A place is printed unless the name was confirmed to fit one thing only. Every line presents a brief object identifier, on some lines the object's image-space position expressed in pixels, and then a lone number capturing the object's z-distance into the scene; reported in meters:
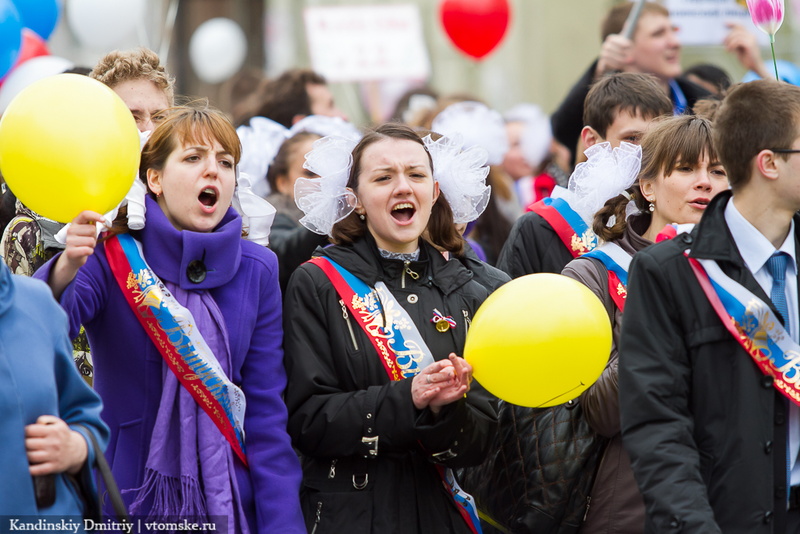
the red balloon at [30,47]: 14.40
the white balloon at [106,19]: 18.31
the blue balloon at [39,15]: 15.60
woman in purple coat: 7.81
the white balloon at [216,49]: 33.84
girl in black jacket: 8.09
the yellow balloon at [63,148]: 7.23
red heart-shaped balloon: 23.30
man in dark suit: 6.86
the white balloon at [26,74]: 13.55
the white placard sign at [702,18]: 15.73
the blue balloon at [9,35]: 12.43
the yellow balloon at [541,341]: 7.63
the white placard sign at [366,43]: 21.47
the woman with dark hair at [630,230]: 8.35
